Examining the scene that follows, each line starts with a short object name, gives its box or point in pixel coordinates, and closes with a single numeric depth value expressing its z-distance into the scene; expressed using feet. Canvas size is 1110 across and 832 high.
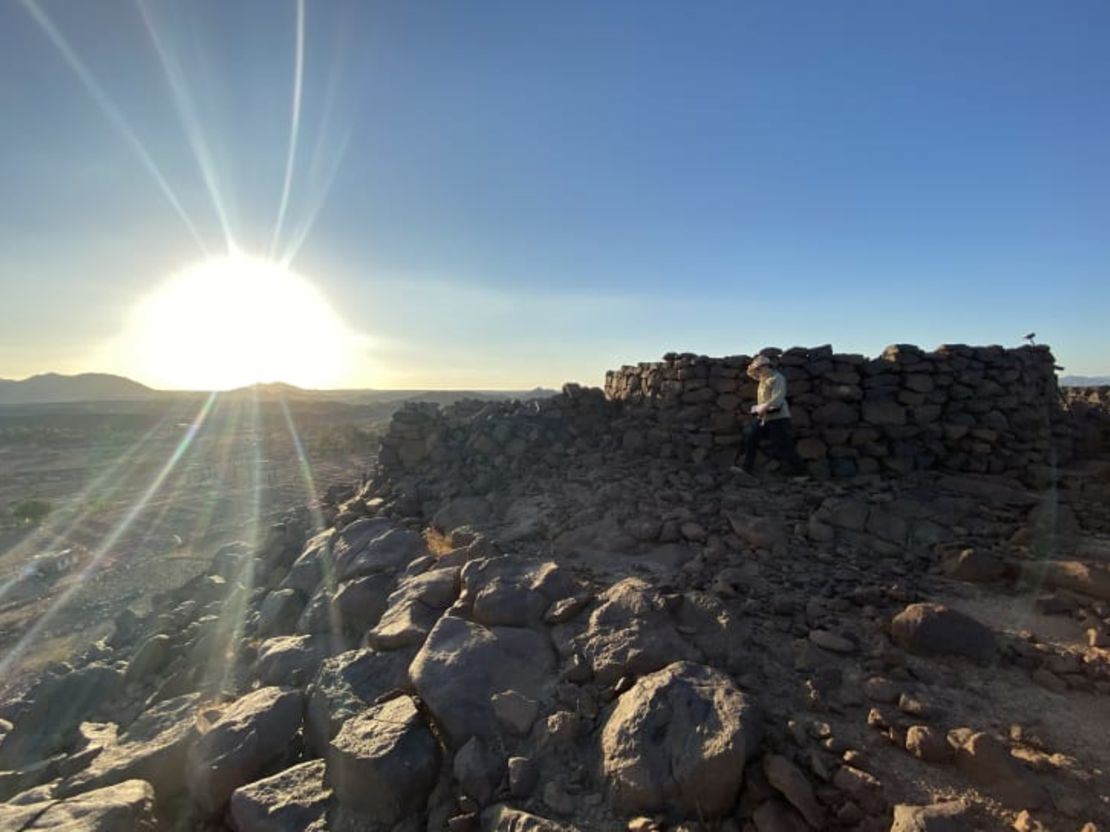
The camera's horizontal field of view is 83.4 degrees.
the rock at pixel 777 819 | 10.37
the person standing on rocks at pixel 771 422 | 24.38
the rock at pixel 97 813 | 13.25
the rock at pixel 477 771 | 12.58
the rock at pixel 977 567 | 17.94
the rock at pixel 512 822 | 11.20
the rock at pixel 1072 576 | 16.22
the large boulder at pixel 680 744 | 11.11
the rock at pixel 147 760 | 15.62
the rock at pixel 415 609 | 17.80
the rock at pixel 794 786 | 10.36
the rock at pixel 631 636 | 14.25
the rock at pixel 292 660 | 19.04
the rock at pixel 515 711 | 13.66
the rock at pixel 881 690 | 12.66
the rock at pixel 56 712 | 19.06
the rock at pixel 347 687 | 15.71
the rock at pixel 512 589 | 17.07
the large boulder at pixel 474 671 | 14.23
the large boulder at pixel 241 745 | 14.70
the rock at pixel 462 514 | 25.48
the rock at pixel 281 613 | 23.76
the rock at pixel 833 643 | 14.29
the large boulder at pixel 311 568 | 25.71
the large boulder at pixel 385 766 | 13.05
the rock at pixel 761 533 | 19.73
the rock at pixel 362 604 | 21.07
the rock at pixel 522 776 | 12.22
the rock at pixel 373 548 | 23.41
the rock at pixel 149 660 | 22.72
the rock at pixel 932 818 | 9.35
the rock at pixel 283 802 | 13.15
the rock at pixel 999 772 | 10.00
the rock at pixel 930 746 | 11.05
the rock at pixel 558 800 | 11.66
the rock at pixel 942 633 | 14.08
